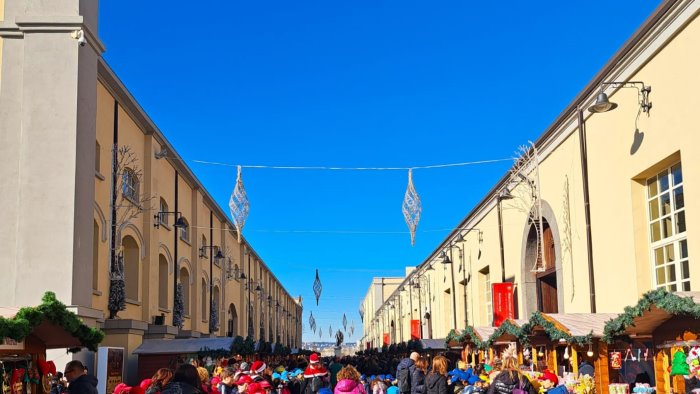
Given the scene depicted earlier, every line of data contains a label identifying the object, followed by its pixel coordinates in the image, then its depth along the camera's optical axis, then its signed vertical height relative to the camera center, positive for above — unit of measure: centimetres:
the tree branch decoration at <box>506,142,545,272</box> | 2306 +410
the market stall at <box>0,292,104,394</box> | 1020 -10
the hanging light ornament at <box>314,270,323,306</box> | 3681 +190
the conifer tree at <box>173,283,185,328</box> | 2931 +80
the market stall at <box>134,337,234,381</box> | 2256 -58
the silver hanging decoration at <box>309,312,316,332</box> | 8049 +50
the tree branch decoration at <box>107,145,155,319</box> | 2153 +342
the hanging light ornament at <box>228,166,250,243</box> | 2111 +332
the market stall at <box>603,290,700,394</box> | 1144 -31
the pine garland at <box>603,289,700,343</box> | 1092 +18
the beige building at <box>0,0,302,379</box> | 1598 +361
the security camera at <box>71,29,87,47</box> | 1675 +623
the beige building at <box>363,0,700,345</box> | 1452 +310
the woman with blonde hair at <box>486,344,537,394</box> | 1023 -73
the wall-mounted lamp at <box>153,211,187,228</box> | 2509 +364
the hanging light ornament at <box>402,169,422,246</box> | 2011 +295
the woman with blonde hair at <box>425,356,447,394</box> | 1234 -83
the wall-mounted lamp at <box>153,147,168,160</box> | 2633 +587
